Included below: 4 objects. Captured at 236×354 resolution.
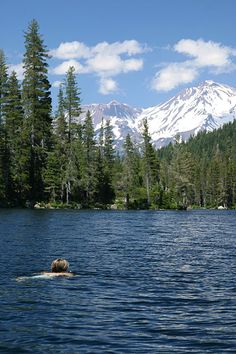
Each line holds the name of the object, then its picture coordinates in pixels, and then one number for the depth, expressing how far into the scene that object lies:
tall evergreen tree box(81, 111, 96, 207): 84.81
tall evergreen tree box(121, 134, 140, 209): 96.19
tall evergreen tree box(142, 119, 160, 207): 104.19
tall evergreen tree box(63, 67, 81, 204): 78.91
